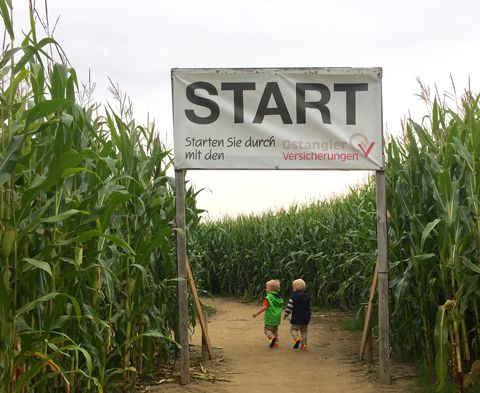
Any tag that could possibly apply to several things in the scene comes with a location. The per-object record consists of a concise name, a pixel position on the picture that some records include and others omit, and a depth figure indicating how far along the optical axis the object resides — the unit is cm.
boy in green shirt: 936
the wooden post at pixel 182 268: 688
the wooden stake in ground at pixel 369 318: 750
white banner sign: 690
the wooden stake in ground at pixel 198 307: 751
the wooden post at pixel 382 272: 673
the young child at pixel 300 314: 930
